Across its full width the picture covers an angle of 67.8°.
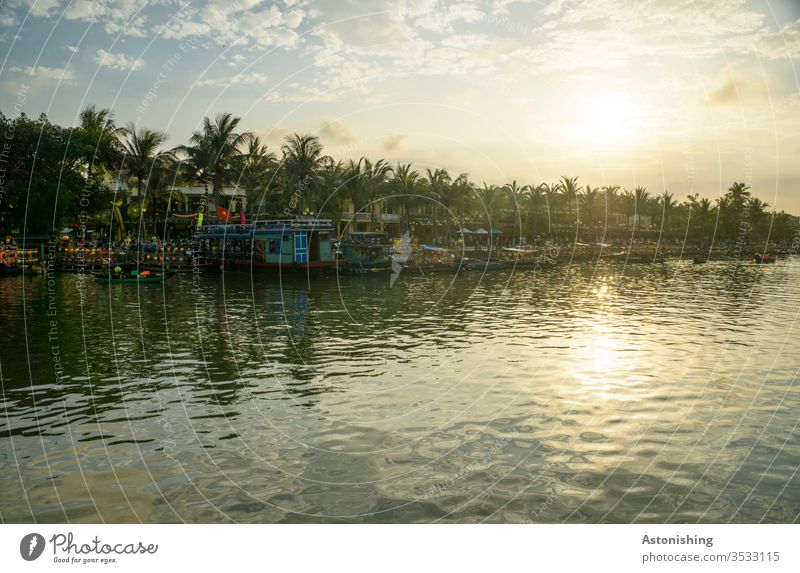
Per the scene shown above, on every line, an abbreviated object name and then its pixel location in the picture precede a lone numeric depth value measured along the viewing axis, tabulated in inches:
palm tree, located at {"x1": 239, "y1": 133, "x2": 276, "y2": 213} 2807.6
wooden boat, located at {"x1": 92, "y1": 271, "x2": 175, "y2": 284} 1809.8
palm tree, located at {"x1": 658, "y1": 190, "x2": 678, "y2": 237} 5974.4
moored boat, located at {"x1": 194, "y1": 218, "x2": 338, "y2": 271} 2246.6
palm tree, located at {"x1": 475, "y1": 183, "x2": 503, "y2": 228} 4168.3
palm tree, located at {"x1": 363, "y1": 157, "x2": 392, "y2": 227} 3021.7
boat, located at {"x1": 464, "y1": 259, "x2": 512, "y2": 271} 2677.2
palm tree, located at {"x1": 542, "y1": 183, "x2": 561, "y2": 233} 4657.2
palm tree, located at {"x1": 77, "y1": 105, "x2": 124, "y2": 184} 2375.0
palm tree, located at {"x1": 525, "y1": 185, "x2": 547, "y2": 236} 4549.0
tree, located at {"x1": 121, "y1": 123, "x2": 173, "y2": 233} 2672.2
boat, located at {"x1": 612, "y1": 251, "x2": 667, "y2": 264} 3718.0
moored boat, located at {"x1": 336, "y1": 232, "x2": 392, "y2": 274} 2439.7
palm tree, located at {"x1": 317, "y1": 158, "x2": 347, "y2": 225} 2743.6
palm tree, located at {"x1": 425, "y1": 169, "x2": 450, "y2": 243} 3629.4
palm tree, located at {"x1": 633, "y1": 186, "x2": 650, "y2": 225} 5874.0
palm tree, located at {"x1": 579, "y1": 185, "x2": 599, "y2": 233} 5201.8
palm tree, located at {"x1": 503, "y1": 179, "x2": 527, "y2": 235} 4362.2
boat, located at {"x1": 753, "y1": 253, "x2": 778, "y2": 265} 4050.2
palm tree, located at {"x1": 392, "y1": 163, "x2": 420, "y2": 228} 3289.9
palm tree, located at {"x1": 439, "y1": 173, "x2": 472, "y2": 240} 3612.2
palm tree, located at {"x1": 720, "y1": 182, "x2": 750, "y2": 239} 5910.4
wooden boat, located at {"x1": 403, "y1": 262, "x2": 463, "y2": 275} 2559.1
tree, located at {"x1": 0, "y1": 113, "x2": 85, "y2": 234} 1989.4
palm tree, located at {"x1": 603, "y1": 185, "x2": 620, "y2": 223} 5649.6
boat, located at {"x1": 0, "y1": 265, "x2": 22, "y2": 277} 2025.7
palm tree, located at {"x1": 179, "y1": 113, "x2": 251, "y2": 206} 2564.0
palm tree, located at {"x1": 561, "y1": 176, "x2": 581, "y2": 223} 4598.9
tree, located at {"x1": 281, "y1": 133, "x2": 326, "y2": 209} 2578.7
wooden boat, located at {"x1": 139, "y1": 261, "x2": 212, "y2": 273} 2245.3
